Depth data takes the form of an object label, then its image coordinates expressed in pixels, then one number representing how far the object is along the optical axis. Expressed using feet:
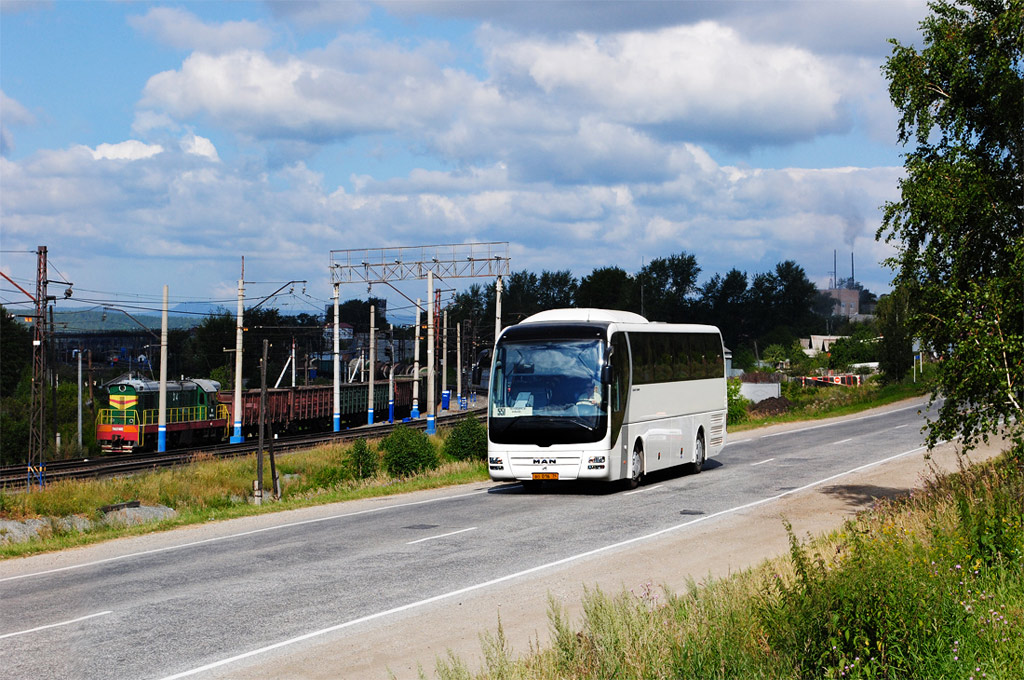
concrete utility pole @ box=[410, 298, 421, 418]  216.90
